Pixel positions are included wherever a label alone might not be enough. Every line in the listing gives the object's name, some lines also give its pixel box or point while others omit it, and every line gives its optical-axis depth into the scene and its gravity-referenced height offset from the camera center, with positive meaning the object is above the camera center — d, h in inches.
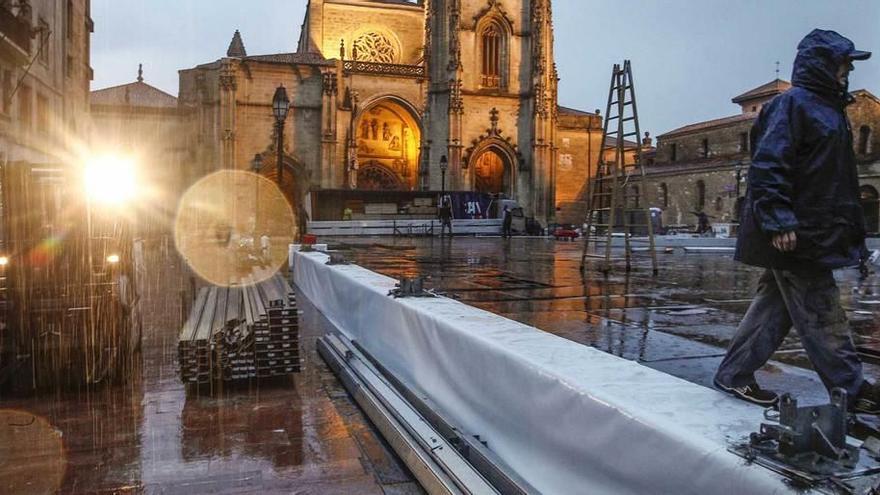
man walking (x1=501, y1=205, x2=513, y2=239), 1241.4 -4.5
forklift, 207.3 -22.9
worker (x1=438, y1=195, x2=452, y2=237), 1171.3 +6.3
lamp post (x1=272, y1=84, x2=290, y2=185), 538.0 +95.1
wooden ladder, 401.4 +39.6
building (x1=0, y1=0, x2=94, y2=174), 763.4 +195.1
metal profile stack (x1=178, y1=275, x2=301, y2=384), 204.1 -39.8
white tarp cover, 83.4 -29.8
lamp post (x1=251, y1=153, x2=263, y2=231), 1507.1 +132.8
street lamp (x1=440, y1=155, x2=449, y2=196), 1492.0 +118.2
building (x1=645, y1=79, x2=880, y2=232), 1601.9 +150.0
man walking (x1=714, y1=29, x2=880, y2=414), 106.2 +1.7
